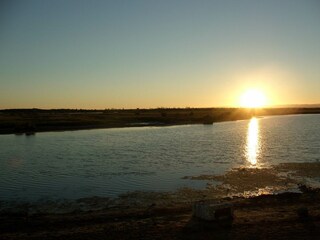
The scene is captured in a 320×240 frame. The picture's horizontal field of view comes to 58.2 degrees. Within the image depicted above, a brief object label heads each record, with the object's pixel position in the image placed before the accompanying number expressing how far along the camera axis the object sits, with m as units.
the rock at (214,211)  10.17
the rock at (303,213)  10.77
